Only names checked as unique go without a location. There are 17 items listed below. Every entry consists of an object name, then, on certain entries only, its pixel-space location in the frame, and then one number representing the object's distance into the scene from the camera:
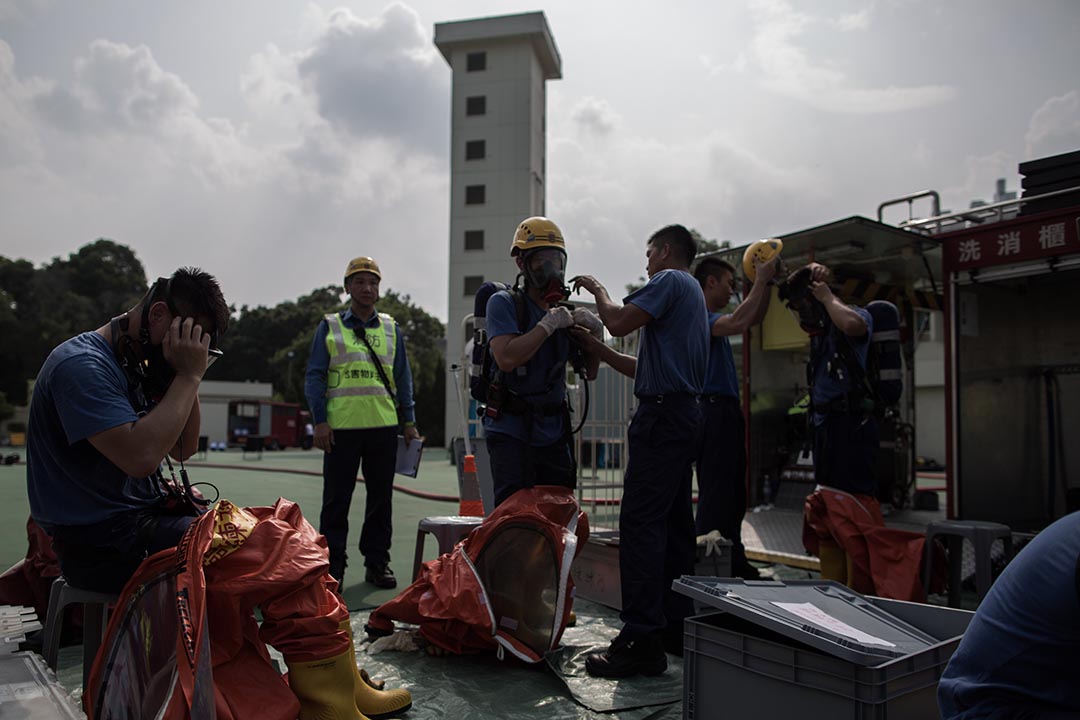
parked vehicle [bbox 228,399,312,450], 35.06
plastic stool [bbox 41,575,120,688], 2.25
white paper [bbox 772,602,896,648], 2.22
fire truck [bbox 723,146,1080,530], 5.50
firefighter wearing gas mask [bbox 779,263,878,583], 4.36
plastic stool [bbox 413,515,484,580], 4.14
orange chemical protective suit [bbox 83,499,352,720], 1.89
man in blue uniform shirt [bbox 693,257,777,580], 4.68
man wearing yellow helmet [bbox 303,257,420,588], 4.84
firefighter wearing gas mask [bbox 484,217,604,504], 3.51
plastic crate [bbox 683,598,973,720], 1.94
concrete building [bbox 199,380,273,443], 36.41
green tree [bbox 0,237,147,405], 42.44
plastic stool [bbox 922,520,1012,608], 4.28
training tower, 27.62
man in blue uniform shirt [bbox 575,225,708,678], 3.35
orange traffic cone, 5.41
